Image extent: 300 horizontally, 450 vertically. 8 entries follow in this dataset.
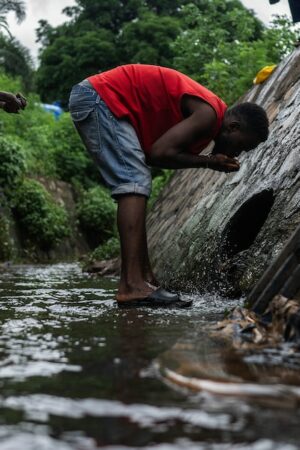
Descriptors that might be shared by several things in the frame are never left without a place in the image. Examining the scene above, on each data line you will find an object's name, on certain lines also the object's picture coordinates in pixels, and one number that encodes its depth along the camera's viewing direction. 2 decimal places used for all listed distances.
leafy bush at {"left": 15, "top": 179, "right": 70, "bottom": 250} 16.11
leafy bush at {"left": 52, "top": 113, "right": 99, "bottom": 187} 22.48
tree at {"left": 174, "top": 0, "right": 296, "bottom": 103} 13.35
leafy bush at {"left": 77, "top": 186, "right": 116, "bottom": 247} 20.60
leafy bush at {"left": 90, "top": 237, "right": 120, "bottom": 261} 10.65
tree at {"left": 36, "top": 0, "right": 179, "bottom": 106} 31.20
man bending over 3.74
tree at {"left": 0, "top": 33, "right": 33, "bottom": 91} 31.56
